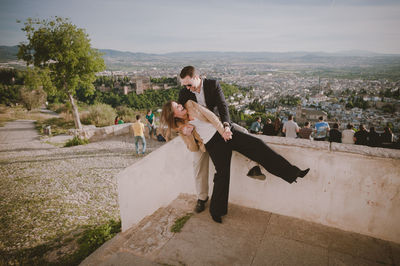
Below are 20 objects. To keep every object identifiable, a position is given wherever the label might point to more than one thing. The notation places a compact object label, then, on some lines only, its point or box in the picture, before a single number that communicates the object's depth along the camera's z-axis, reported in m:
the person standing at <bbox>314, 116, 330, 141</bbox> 6.70
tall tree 12.05
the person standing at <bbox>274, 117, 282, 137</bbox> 7.31
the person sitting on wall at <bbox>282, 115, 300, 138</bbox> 6.61
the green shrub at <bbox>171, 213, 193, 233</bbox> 2.26
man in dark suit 2.49
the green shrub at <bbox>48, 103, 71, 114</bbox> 21.11
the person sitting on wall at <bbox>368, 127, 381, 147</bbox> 6.27
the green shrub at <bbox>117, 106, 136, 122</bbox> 16.47
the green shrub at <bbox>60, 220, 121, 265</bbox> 3.08
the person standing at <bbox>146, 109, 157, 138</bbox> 10.49
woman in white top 2.26
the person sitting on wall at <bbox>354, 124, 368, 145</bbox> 6.20
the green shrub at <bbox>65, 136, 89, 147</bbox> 10.54
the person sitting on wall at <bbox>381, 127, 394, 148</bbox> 6.22
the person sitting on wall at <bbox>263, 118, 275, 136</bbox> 7.34
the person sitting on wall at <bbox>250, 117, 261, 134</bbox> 7.52
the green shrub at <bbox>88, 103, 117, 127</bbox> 15.41
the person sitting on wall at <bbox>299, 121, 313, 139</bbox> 6.57
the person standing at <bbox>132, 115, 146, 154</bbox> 8.39
